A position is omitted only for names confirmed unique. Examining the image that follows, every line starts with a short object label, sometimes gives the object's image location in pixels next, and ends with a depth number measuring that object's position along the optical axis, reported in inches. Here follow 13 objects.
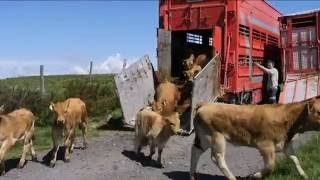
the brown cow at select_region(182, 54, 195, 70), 393.3
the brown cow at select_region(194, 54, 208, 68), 399.0
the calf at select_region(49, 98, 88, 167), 279.2
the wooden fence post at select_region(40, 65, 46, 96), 483.8
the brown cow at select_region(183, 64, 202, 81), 386.3
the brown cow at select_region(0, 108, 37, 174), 261.6
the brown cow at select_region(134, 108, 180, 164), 275.8
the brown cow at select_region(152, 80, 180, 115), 360.6
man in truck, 437.7
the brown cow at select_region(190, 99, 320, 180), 215.3
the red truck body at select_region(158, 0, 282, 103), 389.9
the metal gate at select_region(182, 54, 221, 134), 347.0
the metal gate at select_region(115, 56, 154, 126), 368.7
